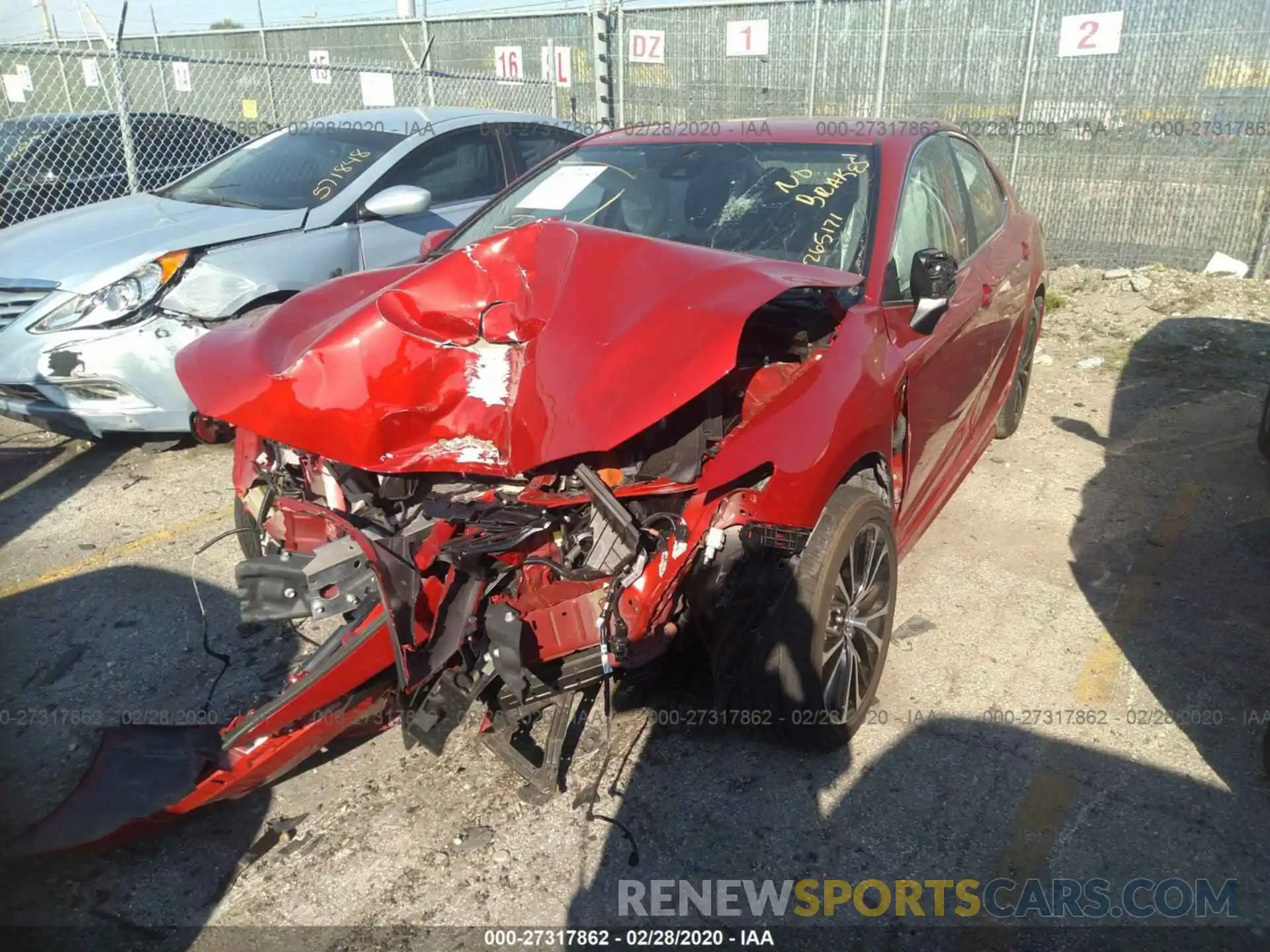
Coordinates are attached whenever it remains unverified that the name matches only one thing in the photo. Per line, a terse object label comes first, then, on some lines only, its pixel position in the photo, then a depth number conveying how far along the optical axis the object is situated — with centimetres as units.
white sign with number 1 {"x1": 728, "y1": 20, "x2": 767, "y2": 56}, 1136
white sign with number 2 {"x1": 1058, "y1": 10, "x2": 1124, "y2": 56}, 969
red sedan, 250
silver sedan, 500
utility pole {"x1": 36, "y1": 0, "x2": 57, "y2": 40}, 1807
